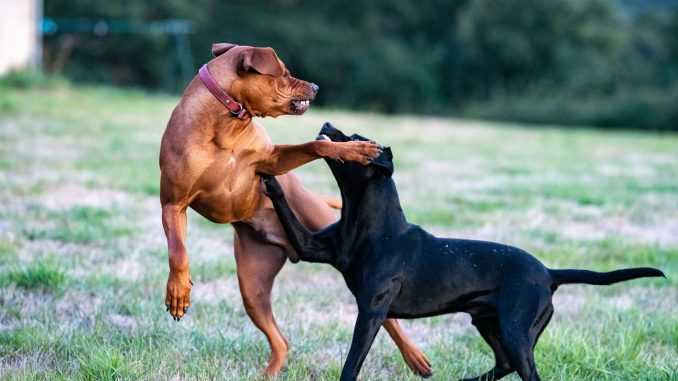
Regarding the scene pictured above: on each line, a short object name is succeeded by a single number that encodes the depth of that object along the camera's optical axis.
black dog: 6.23
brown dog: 6.70
